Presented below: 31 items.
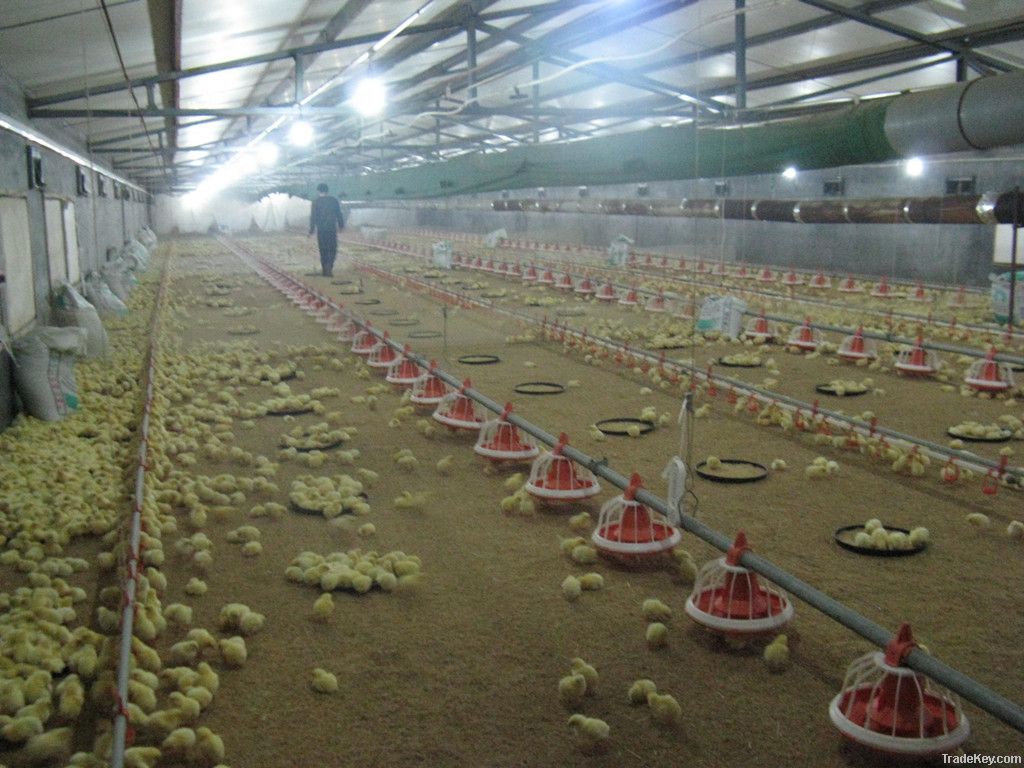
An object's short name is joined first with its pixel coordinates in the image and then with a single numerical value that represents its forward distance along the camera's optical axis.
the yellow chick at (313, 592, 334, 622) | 3.47
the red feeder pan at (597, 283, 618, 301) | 15.25
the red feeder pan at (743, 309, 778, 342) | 10.40
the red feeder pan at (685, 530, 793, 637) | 3.23
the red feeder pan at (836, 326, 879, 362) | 9.05
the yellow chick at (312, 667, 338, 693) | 2.93
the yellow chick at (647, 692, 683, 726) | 2.73
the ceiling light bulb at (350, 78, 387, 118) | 12.91
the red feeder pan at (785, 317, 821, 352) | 9.73
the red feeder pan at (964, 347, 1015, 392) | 7.48
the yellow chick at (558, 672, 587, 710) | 2.85
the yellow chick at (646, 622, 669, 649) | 3.20
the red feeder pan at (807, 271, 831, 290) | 16.52
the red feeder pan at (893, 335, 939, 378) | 8.30
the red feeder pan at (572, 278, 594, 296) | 15.99
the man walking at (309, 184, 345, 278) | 17.95
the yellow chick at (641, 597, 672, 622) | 3.44
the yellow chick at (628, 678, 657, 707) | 2.85
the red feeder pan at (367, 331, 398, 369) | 8.91
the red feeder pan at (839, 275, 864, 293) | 15.81
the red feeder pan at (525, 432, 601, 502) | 4.68
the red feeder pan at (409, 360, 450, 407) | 6.99
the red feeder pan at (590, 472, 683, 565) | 3.93
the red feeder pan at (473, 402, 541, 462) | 5.43
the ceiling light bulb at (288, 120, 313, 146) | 16.78
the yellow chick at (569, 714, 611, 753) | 2.63
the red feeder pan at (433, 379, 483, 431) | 6.24
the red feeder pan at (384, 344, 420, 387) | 7.90
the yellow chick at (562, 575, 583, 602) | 3.62
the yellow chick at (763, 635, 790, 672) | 3.07
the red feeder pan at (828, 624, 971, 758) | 2.54
